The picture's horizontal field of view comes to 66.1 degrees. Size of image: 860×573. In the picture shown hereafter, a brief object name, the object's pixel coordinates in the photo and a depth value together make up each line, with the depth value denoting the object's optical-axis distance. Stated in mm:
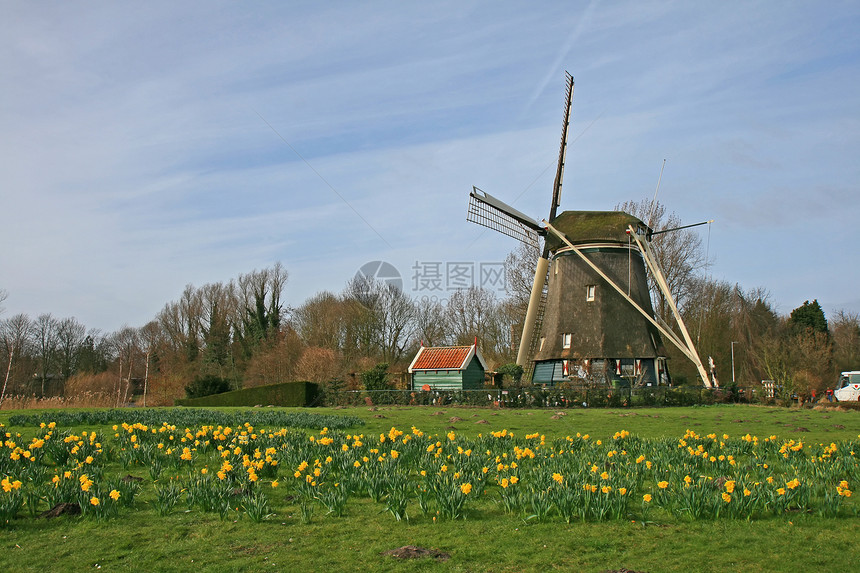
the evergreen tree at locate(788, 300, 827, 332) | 50781
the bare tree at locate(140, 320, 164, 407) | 61356
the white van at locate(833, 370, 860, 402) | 33156
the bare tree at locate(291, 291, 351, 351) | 46969
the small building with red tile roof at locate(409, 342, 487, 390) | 30453
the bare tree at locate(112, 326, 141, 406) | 59156
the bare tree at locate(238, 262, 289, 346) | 52750
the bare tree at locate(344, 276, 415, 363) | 48344
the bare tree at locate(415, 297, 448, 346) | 53100
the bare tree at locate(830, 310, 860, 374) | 50031
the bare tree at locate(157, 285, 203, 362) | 56375
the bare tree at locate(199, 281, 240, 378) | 50812
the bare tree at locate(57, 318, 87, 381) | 60766
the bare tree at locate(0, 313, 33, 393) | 57844
